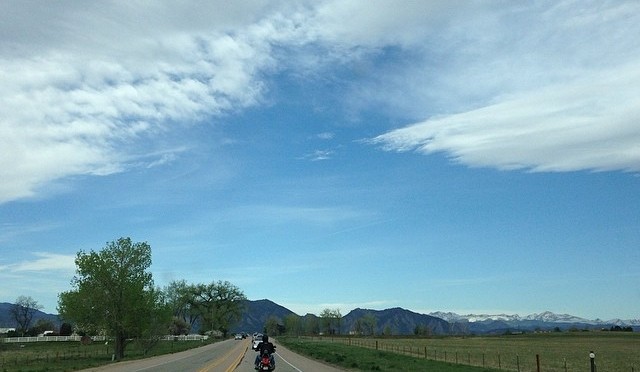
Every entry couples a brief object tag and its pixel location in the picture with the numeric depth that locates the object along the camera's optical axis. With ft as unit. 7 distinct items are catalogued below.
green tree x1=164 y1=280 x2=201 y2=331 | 516.73
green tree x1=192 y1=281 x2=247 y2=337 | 539.29
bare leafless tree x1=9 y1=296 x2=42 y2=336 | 476.13
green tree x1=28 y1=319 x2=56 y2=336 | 469.16
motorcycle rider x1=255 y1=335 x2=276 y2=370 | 88.48
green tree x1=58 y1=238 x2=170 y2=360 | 210.18
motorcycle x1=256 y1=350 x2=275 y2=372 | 87.25
